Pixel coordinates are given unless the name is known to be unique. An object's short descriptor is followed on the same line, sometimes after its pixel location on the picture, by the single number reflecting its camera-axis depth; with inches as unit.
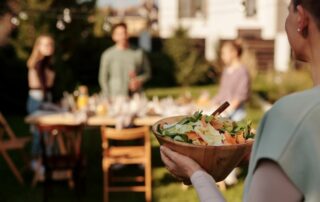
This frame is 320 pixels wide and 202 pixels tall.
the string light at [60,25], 452.4
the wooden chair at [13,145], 275.0
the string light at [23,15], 458.9
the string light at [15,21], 454.5
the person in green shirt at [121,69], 285.0
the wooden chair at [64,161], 237.1
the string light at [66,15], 462.3
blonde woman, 270.7
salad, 61.7
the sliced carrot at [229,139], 62.9
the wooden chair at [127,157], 236.8
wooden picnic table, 249.0
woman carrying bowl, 39.8
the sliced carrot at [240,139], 64.1
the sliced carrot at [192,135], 61.4
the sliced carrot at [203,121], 64.2
